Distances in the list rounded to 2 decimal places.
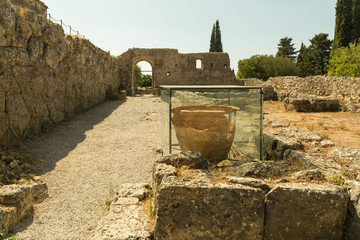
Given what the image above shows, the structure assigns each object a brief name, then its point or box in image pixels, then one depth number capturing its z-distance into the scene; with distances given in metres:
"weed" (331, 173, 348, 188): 2.75
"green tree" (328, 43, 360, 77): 24.34
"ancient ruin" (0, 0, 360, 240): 2.54
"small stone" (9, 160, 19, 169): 5.68
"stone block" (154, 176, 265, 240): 2.55
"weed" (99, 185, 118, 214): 4.11
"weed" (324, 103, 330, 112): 12.18
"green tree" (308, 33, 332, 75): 36.69
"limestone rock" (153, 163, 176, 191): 2.95
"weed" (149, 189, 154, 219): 3.35
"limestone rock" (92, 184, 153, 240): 2.82
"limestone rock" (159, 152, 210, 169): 3.41
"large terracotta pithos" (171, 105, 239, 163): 4.80
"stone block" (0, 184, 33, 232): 3.48
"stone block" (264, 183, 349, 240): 2.52
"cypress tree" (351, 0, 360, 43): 29.44
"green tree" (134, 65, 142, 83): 40.78
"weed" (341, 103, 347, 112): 11.91
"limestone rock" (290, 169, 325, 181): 2.96
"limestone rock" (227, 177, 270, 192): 2.68
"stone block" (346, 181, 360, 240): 2.43
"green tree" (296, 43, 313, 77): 37.06
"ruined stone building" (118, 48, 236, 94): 23.59
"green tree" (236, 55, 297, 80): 38.78
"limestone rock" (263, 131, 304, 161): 4.97
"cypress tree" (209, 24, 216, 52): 37.83
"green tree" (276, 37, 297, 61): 49.84
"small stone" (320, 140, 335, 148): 5.46
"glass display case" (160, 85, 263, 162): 4.80
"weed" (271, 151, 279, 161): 5.12
